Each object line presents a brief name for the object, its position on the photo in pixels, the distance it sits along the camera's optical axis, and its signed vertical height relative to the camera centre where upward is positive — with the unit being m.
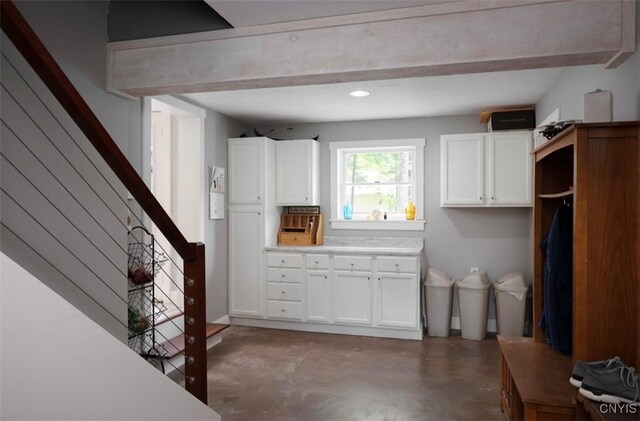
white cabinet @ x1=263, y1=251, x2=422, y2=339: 4.34 -0.88
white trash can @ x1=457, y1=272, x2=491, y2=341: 4.35 -0.99
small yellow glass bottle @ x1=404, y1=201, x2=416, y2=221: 4.92 +0.00
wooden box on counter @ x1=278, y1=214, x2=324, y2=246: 5.02 -0.23
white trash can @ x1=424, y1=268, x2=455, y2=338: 4.44 -0.98
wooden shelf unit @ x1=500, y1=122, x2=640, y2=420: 1.89 -0.18
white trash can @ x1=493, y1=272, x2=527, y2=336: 4.23 -0.95
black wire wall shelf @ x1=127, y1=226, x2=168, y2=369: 3.07 -0.65
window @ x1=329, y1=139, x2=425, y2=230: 4.97 +0.36
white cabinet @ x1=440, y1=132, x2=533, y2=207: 4.27 +0.45
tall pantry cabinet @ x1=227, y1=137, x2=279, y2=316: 4.78 -0.10
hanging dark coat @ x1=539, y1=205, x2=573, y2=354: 2.32 -0.38
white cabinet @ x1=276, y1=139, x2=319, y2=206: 4.96 +0.48
